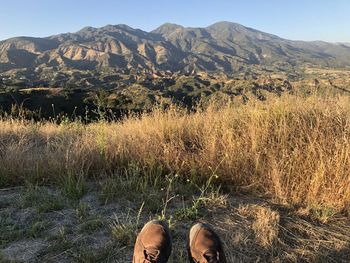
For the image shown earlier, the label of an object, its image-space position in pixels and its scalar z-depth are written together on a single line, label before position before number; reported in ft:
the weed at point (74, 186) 12.31
